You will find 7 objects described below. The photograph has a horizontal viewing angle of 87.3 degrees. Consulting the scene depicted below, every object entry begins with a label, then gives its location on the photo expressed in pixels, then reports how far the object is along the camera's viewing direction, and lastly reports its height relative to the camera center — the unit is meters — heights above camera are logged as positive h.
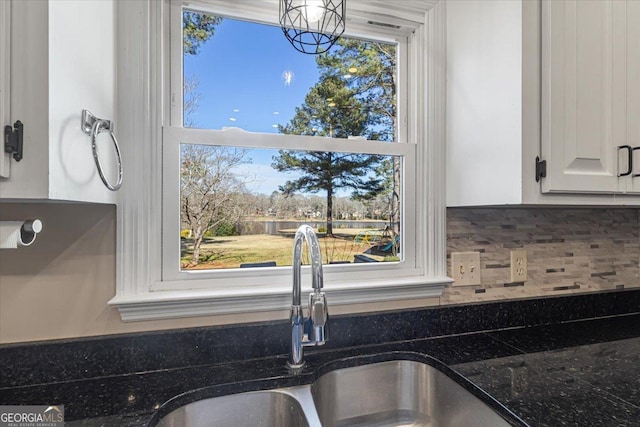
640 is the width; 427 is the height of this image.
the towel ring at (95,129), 0.69 +0.18
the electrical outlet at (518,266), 1.26 -0.20
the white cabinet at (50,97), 0.54 +0.20
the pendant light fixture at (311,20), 0.92 +0.59
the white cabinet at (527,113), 0.91 +0.29
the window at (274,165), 1.00 +0.16
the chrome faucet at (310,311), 0.85 -0.25
